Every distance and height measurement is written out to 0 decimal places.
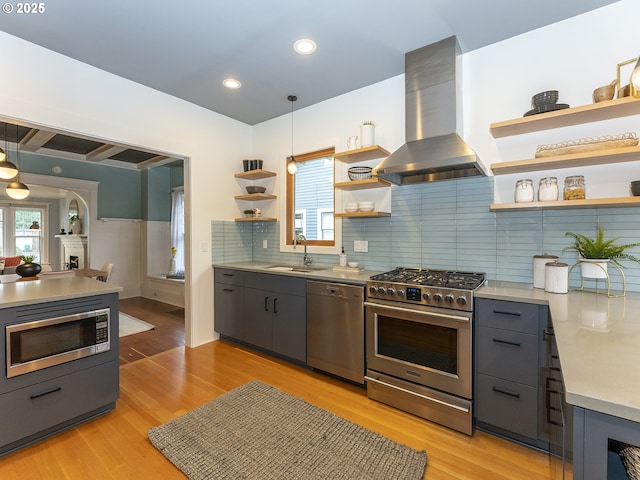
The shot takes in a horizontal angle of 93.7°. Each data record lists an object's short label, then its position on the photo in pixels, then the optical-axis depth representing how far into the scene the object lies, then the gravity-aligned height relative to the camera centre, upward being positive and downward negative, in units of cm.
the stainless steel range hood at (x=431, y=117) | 229 +99
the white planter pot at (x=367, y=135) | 289 +98
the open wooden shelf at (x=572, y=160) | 176 +49
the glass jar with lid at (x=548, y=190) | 202 +31
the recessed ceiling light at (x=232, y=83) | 297 +155
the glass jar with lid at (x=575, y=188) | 195 +31
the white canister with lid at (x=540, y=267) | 208 -22
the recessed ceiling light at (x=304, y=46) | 237 +154
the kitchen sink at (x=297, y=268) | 331 -36
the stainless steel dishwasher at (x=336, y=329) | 249 -81
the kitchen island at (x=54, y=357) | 176 -77
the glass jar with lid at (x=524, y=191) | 213 +32
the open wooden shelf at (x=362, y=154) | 282 +81
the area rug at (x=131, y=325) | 402 -126
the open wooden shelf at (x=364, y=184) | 281 +51
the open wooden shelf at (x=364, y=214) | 283 +21
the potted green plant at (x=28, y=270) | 241 -26
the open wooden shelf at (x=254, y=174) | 377 +81
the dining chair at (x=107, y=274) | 491 -60
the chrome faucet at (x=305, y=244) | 349 -10
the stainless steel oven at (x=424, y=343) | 197 -77
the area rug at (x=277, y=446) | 167 -130
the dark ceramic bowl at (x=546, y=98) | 204 +95
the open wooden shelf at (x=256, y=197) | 384 +52
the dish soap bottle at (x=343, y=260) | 322 -25
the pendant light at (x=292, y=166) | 317 +75
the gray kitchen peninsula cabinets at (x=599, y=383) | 69 -37
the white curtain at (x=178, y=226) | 634 +23
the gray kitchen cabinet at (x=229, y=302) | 341 -77
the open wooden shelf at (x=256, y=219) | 377 +22
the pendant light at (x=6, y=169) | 365 +85
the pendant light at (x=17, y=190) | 436 +69
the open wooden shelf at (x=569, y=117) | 179 +79
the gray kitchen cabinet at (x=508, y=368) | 178 -82
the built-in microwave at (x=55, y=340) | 177 -66
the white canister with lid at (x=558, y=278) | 189 -27
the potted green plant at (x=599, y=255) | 183 -12
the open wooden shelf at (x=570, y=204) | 176 +20
